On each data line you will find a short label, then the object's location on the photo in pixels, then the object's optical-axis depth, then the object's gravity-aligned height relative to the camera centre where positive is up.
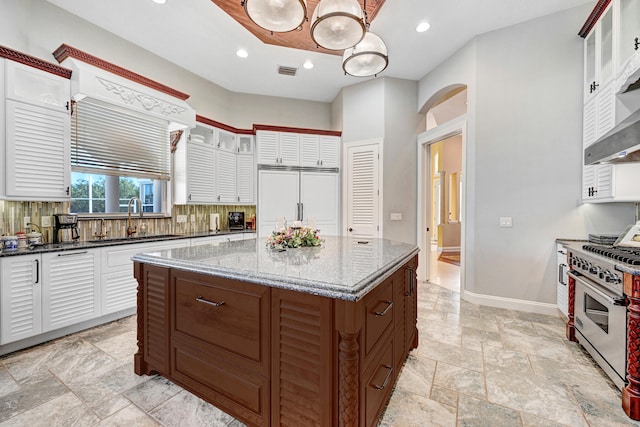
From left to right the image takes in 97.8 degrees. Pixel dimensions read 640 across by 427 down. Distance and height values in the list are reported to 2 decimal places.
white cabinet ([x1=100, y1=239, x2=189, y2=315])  2.89 -0.72
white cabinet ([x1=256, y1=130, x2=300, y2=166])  4.82 +1.10
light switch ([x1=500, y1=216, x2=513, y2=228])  3.39 -0.12
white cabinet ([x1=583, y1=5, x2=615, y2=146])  2.54 +1.29
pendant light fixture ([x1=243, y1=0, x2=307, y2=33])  1.83 +1.34
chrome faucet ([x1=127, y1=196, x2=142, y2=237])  3.57 -0.21
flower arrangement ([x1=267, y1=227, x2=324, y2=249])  2.20 -0.22
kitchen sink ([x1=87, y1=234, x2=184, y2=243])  3.05 -0.34
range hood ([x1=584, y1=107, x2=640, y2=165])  1.67 +0.44
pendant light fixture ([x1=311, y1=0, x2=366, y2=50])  1.88 +1.35
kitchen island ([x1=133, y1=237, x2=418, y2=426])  1.19 -0.61
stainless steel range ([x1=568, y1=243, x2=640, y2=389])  1.74 -0.66
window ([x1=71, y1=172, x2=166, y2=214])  3.24 +0.23
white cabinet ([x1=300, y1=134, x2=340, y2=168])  4.95 +1.08
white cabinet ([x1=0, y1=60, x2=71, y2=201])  2.44 +0.69
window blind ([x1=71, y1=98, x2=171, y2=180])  3.01 +0.82
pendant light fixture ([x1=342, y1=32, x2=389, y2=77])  2.43 +1.39
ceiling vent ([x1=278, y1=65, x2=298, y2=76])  4.38 +2.24
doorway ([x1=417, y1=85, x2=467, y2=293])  4.22 +0.40
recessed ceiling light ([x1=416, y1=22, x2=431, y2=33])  3.32 +2.23
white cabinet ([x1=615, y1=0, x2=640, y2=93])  2.23 +1.46
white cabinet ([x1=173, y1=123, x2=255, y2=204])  4.09 +0.68
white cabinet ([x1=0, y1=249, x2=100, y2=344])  2.29 -0.73
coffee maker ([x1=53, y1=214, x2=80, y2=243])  2.87 -0.19
